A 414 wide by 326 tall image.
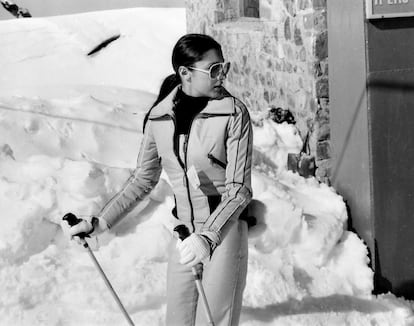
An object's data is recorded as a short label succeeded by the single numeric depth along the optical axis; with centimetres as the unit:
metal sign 515
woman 316
